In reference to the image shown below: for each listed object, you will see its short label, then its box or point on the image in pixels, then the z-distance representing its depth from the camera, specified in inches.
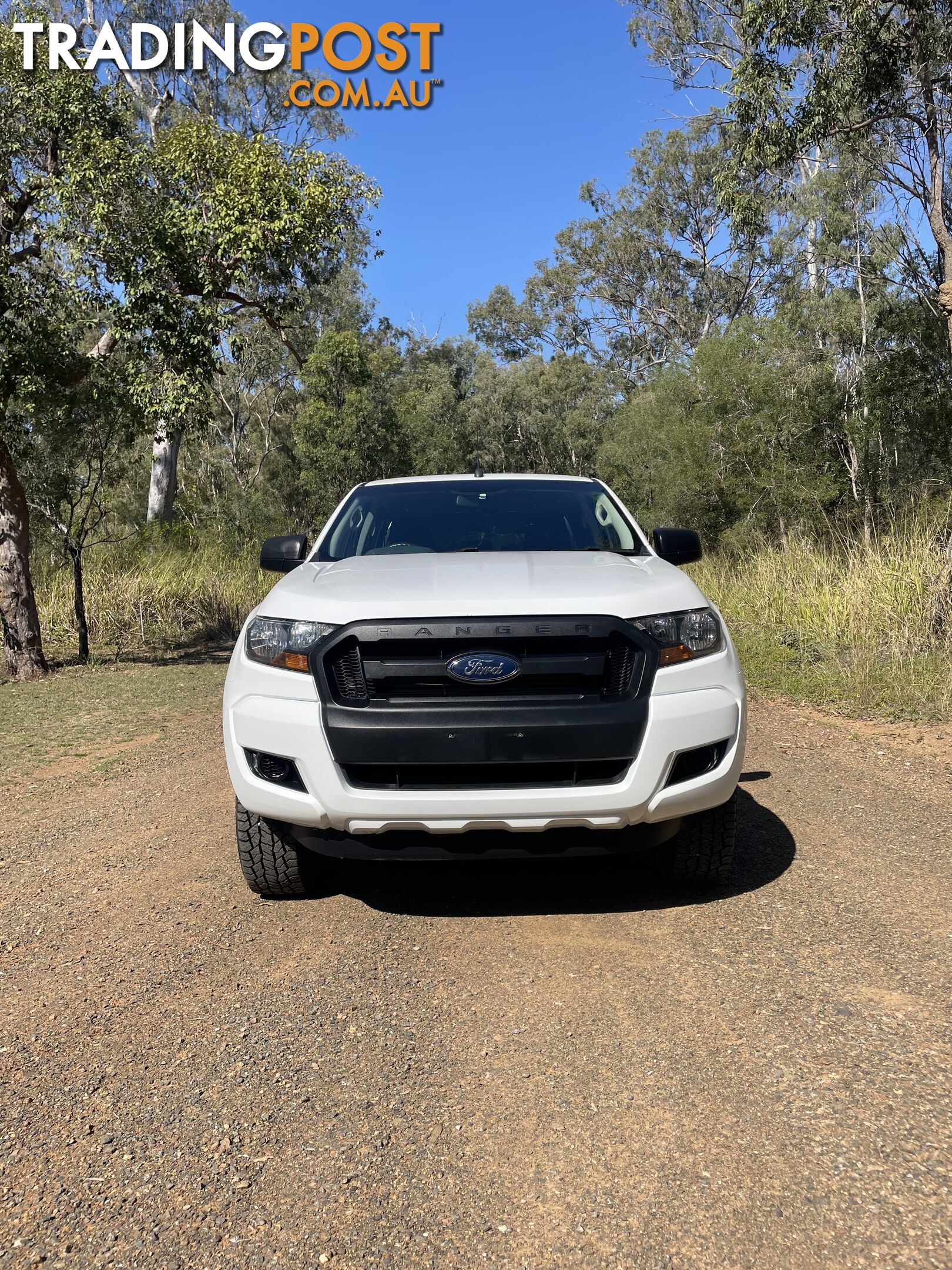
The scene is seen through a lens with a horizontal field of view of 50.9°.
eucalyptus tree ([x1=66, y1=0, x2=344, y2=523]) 1058.1
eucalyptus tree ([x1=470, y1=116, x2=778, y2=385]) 1439.5
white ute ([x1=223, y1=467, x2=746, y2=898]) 127.6
